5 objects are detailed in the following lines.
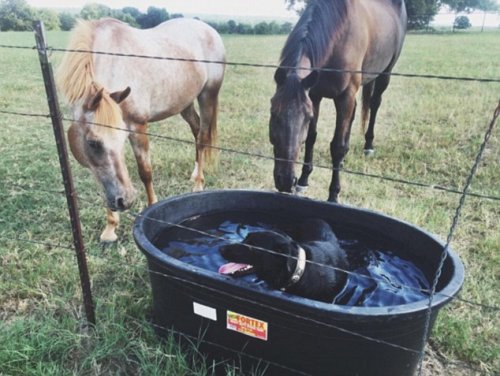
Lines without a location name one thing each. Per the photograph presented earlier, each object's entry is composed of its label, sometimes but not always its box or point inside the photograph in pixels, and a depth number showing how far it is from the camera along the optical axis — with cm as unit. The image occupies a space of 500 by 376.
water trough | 174
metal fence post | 196
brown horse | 311
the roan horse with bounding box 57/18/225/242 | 272
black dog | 200
